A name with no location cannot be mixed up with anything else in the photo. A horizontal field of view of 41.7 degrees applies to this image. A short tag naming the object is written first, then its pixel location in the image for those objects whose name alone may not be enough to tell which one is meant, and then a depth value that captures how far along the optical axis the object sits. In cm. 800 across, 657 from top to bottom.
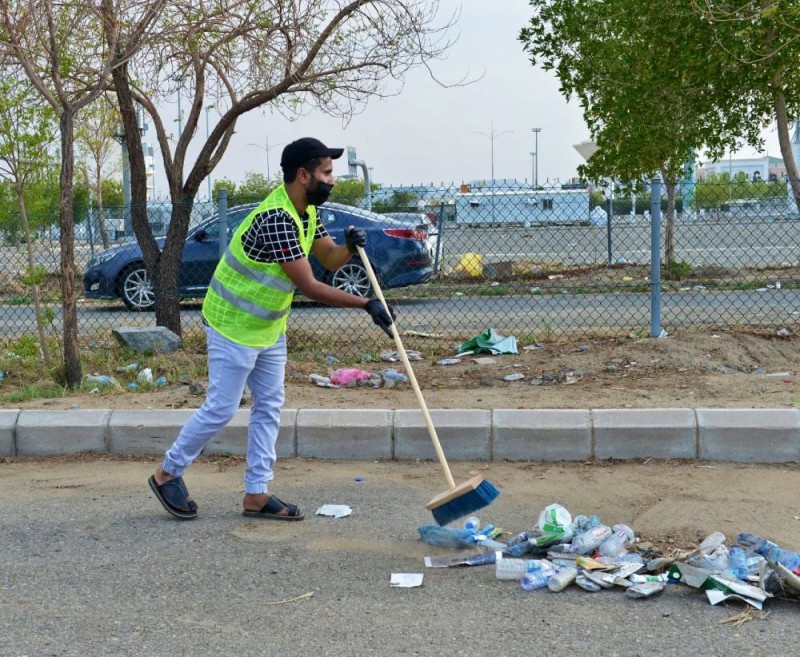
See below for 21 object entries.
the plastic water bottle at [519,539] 476
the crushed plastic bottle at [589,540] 458
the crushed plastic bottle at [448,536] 480
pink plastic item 789
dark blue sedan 1252
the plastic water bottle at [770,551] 420
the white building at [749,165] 8501
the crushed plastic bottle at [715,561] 424
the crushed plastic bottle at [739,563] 419
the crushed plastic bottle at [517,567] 437
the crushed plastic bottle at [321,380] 782
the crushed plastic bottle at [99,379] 797
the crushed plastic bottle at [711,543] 443
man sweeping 489
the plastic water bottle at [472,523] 500
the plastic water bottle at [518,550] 466
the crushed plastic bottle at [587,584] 422
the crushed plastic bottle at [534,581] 427
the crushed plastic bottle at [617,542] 455
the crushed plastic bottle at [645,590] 411
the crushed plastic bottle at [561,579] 423
